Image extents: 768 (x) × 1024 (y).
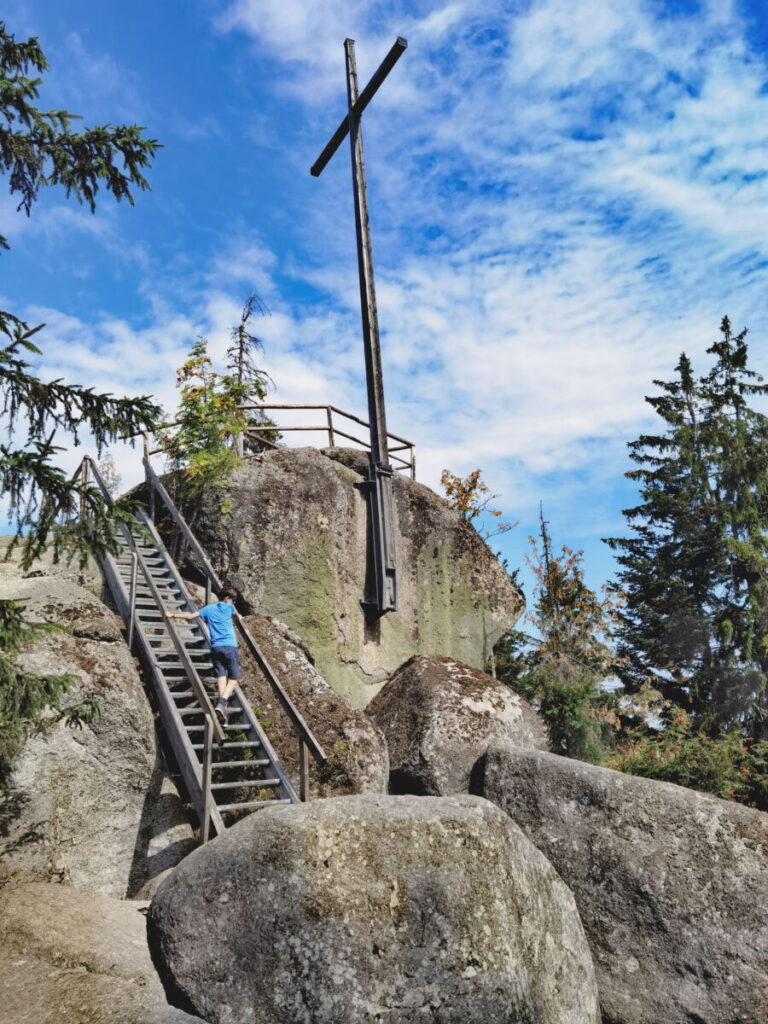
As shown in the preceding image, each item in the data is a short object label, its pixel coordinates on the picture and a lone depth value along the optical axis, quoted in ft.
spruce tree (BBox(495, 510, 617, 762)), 49.42
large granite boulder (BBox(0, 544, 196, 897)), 28.32
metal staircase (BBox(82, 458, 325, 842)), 30.30
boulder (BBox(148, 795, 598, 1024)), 20.25
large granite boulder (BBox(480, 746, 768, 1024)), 27.58
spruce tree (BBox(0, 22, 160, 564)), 23.44
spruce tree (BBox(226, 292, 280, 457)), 51.39
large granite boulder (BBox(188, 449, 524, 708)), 47.06
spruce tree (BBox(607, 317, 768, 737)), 84.12
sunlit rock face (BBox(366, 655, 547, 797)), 38.78
